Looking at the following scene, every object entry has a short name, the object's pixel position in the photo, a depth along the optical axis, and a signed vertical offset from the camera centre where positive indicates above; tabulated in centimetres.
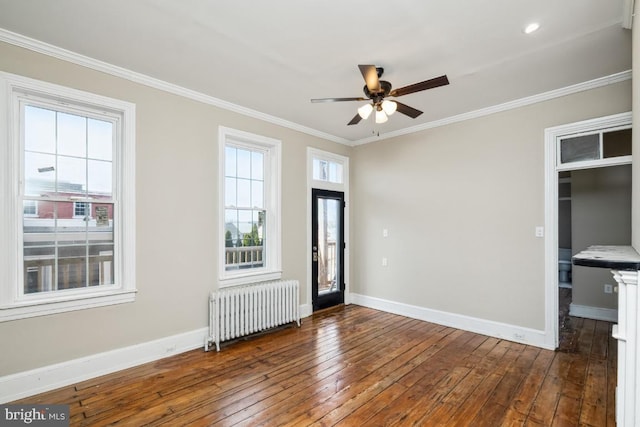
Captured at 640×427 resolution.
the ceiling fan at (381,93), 249 +110
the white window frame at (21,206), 248 +12
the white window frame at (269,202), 404 +20
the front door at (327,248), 493 -54
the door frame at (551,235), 346 -21
